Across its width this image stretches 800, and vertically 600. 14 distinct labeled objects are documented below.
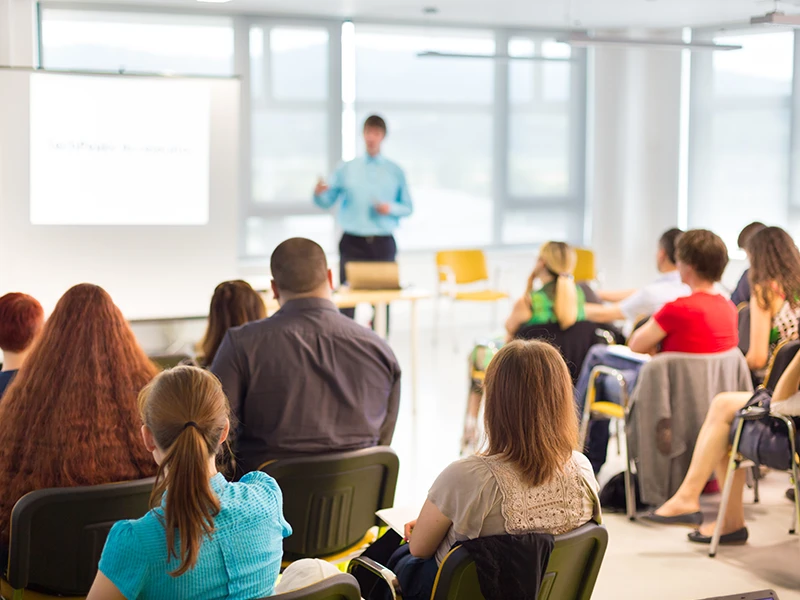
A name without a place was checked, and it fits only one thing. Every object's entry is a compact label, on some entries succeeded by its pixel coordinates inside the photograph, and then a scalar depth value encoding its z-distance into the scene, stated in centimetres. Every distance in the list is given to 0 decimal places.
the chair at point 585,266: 794
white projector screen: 562
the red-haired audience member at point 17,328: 289
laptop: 576
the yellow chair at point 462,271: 820
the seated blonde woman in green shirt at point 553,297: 457
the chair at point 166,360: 378
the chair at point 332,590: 165
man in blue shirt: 719
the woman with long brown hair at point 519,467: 204
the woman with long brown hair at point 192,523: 163
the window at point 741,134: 890
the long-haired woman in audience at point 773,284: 412
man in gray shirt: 282
